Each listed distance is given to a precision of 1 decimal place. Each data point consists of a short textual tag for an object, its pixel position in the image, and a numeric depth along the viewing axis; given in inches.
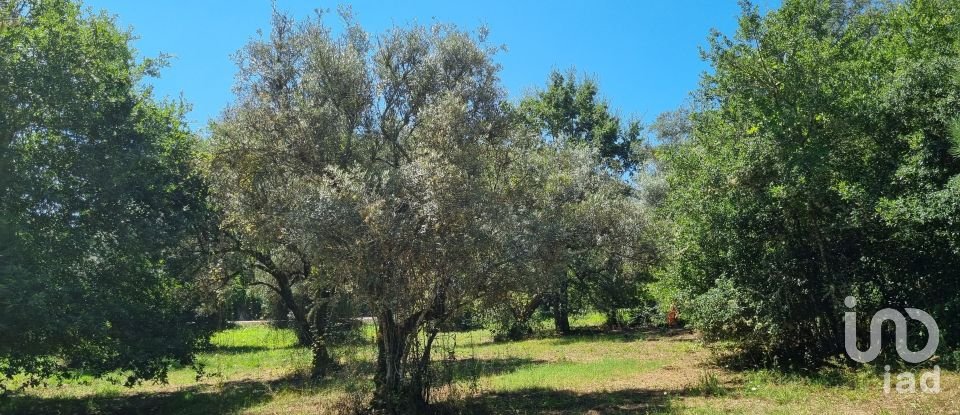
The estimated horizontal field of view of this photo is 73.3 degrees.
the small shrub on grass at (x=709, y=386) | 442.0
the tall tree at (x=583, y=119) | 1563.7
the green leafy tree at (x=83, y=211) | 420.8
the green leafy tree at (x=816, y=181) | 439.5
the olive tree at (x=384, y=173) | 352.2
